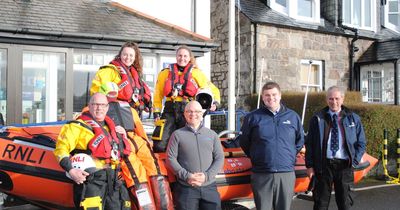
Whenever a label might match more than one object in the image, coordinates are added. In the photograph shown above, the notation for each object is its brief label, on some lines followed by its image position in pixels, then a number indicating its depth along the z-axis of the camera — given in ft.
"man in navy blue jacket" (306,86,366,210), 17.63
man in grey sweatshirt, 15.10
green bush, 34.94
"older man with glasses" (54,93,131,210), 13.79
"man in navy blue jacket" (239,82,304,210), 15.81
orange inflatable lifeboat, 16.15
